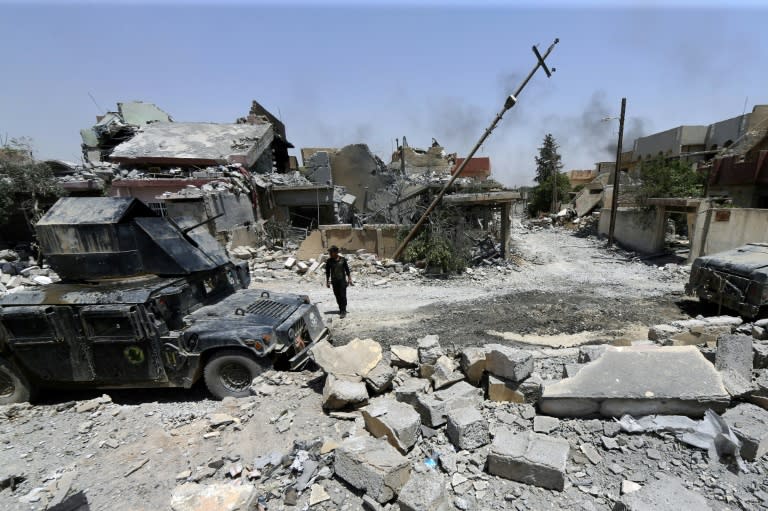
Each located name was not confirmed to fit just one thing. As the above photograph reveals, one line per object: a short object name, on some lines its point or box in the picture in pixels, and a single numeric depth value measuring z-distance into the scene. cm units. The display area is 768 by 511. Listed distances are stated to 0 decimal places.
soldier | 768
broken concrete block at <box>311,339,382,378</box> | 429
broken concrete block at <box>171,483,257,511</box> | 273
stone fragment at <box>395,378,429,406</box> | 390
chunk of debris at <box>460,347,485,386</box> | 426
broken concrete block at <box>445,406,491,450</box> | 332
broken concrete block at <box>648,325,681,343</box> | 521
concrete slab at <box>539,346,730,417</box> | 342
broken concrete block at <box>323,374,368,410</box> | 389
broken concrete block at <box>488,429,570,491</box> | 284
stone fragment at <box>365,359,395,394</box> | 416
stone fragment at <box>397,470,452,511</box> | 254
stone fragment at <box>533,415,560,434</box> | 342
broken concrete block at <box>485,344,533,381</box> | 390
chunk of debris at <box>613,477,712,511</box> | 240
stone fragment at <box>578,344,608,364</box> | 406
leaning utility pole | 1045
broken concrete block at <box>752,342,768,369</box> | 425
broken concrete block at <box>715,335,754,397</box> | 397
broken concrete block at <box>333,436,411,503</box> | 282
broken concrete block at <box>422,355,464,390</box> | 415
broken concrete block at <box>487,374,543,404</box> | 392
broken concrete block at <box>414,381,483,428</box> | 361
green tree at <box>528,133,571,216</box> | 3186
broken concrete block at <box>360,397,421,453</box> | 326
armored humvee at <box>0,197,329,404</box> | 446
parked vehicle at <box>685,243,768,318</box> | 654
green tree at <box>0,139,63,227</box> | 1216
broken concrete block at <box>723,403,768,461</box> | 293
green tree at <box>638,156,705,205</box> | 1480
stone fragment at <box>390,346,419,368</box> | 476
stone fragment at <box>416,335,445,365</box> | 453
